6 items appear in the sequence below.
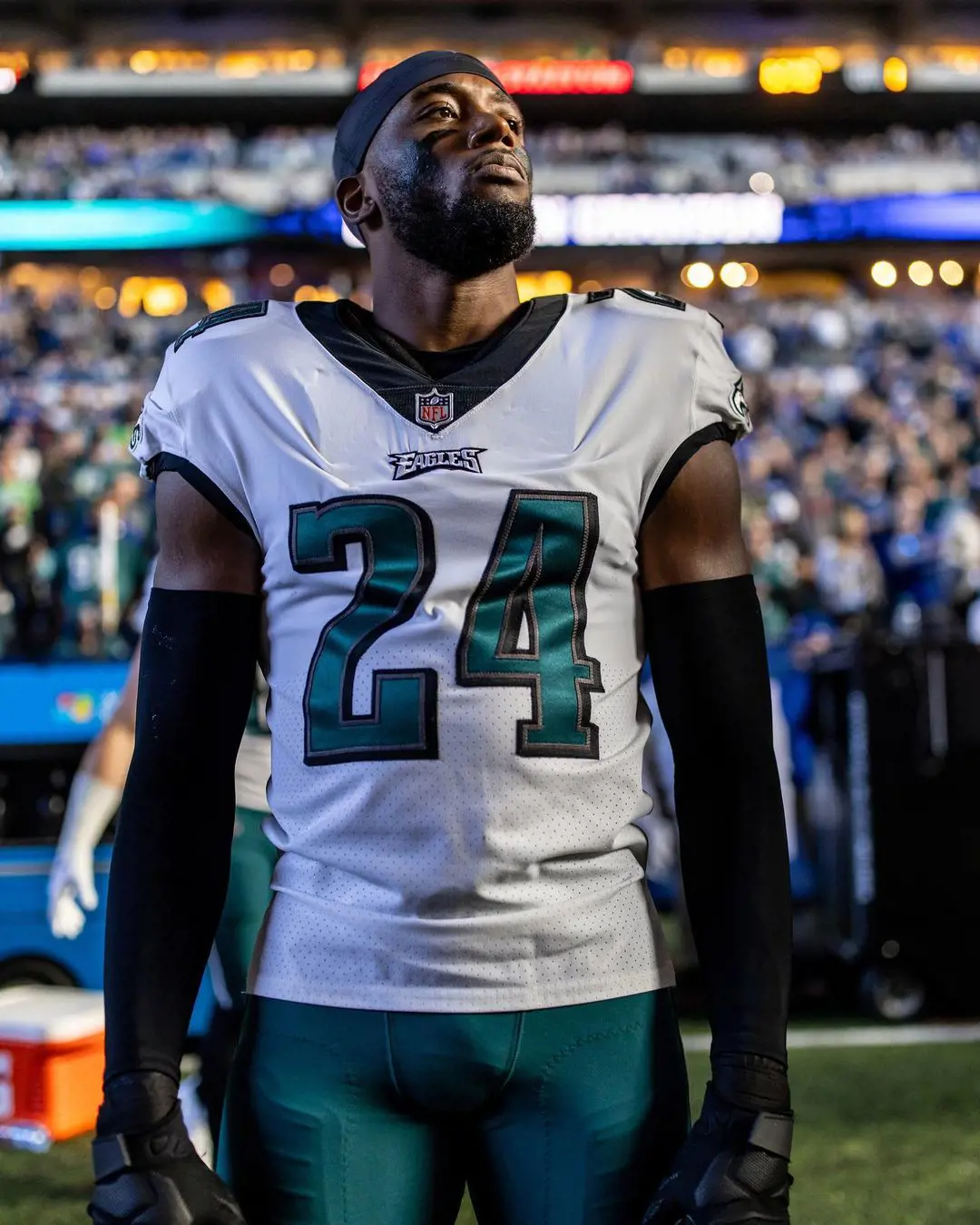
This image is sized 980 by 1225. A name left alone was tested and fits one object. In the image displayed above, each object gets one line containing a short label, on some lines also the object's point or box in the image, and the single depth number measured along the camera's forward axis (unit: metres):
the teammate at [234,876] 2.83
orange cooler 4.05
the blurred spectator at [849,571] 9.26
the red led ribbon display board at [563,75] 22.53
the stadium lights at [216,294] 19.47
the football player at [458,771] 1.27
